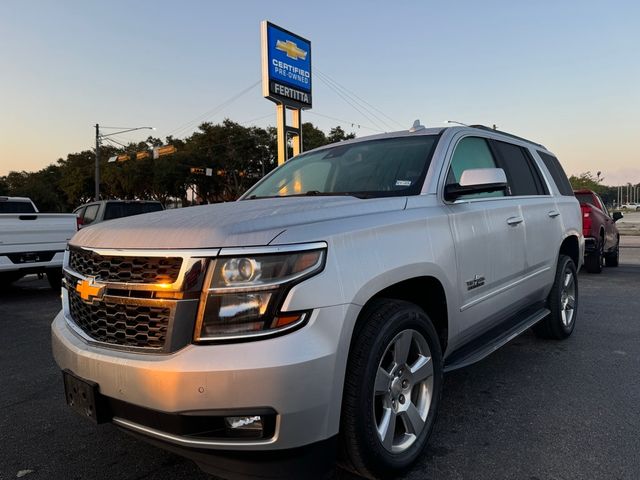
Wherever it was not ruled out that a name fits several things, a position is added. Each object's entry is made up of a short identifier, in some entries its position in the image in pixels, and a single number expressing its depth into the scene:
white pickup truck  7.83
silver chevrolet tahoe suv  1.93
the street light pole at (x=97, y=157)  36.66
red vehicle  9.45
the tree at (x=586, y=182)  68.06
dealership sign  16.05
